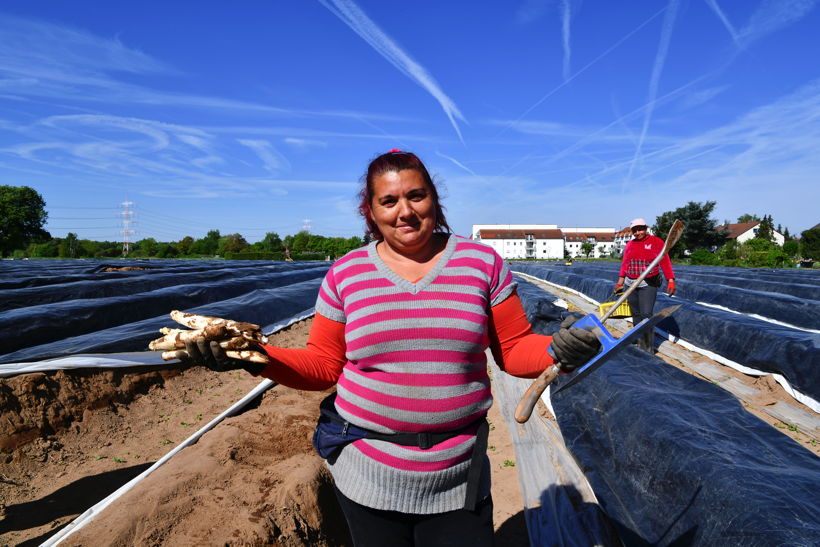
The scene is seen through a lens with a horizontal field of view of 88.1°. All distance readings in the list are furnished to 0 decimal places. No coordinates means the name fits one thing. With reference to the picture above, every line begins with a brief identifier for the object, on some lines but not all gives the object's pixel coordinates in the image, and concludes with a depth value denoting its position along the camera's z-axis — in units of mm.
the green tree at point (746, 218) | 82938
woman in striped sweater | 1173
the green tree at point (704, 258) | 26580
